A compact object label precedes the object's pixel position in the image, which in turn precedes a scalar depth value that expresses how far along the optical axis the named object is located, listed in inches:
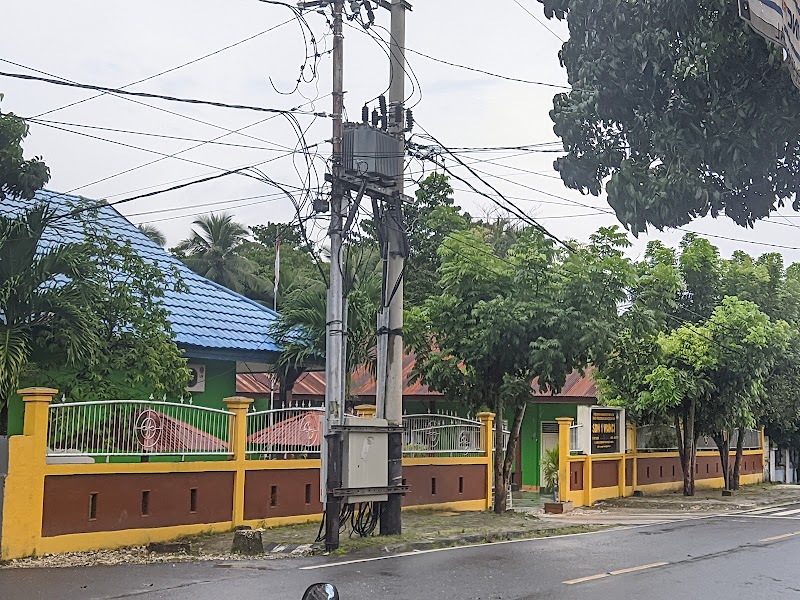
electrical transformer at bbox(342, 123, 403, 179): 620.7
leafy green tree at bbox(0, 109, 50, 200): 590.9
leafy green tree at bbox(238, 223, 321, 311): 1771.7
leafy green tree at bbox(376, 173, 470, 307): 1245.1
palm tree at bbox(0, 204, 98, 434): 571.5
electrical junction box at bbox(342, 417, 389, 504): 612.1
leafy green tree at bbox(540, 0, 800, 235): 286.0
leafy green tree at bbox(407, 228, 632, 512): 788.6
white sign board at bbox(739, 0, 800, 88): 201.0
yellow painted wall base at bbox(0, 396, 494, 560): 543.2
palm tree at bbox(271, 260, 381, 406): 918.4
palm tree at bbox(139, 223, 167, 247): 1957.8
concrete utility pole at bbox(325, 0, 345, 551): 595.8
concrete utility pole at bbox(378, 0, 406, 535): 647.8
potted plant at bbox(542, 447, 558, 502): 1125.4
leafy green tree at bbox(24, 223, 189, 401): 611.5
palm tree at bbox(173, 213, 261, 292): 1908.2
